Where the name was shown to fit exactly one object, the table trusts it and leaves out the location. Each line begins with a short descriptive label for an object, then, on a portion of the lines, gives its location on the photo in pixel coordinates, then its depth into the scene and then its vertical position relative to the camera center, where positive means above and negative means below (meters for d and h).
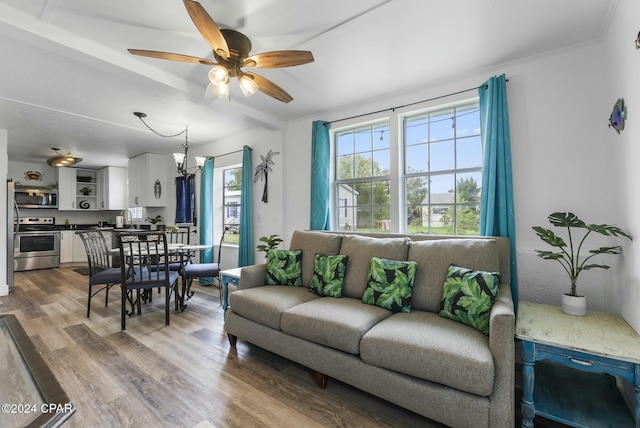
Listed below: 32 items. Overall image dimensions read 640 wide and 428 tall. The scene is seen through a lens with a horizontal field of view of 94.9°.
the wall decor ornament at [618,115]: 1.84 +0.64
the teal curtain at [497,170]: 2.51 +0.38
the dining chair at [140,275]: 3.04 -0.69
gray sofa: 1.51 -0.75
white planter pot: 1.94 -0.62
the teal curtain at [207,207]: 5.19 +0.12
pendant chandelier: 3.93 +1.29
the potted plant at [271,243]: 3.75 -0.39
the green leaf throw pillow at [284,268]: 2.91 -0.55
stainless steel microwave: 6.77 +0.38
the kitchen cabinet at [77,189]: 7.16 +0.64
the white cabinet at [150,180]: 6.10 +0.71
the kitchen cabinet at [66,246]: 6.79 -0.75
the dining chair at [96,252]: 3.59 -0.47
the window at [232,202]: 5.21 +0.21
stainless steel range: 6.12 -0.68
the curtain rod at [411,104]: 2.79 +1.19
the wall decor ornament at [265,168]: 4.40 +0.70
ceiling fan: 1.84 +1.07
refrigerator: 4.58 -0.21
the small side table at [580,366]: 1.46 -0.78
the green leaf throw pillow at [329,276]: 2.57 -0.56
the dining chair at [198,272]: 3.65 -0.75
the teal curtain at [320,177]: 3.72 +0.46
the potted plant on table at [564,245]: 1.87 -0.23
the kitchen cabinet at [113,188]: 7.30 +0.64
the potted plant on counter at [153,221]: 5.69 -0.15
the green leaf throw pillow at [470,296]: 1.84 -0.55
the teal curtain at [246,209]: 4.50 +0.07
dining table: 3.54 -0.47
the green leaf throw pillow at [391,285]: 2.22 -0.55
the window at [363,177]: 3.52 +0.45
